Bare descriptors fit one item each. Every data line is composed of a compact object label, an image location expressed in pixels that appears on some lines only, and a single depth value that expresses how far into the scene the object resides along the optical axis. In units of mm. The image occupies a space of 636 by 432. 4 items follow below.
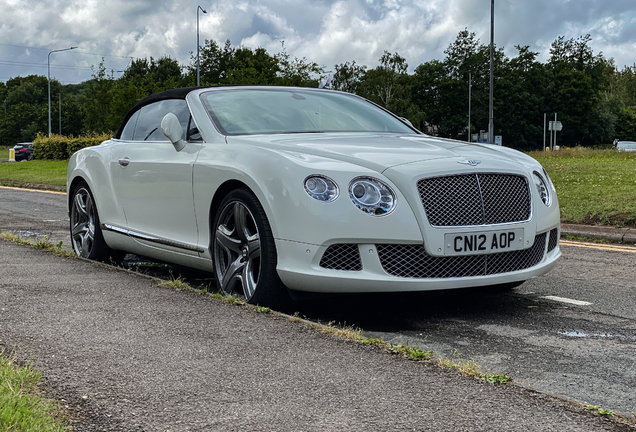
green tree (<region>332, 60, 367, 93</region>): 94750
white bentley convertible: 4316
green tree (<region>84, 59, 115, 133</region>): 64312
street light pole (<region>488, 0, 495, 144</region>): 31844
